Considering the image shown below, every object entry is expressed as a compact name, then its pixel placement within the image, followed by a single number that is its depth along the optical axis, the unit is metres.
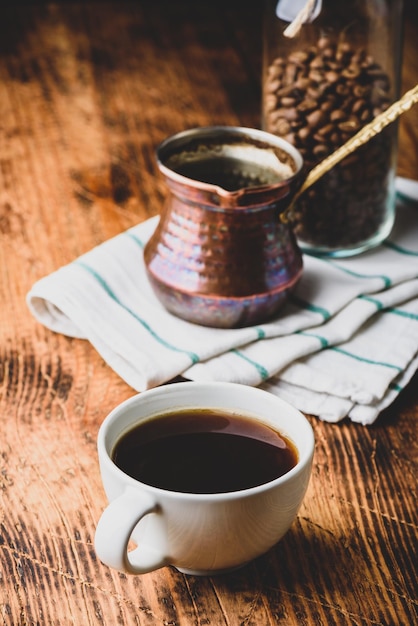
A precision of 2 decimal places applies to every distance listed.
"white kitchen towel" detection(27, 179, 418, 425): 0.79
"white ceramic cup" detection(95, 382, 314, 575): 0.63
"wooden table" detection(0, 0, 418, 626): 0.67
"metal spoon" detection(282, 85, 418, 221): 0.79
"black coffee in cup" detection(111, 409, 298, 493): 0.66
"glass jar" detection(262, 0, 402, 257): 0.86
